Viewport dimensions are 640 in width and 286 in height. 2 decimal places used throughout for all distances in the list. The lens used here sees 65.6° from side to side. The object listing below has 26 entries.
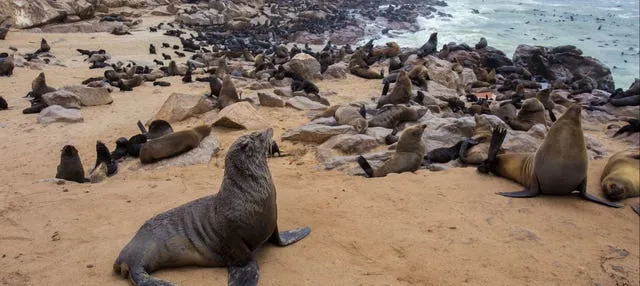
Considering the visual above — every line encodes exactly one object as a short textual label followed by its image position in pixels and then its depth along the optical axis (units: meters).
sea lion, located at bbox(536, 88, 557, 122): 10.49
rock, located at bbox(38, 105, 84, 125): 8.69
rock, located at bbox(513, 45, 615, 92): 17.36
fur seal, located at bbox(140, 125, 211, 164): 6.64
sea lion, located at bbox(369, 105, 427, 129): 8.55
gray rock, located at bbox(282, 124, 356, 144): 7.84
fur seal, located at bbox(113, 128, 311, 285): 3.35
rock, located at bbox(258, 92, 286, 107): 9.91
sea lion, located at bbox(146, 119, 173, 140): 7.36
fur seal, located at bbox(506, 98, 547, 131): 8.54
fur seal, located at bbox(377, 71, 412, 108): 10.01
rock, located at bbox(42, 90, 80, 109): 9.48
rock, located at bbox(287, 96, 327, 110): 10.01
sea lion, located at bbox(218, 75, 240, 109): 9.61
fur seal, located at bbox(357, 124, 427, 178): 6.23
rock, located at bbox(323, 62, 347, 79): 13.79
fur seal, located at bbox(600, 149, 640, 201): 5.29
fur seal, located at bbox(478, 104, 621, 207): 5.11
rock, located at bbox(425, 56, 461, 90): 13.45
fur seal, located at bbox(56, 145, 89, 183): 5.91
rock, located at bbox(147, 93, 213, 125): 8.87
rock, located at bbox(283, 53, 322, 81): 13.03
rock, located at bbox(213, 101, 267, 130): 8.20
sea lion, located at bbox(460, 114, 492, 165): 6.61
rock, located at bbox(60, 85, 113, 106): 9.89
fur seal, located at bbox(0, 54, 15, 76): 12.05
